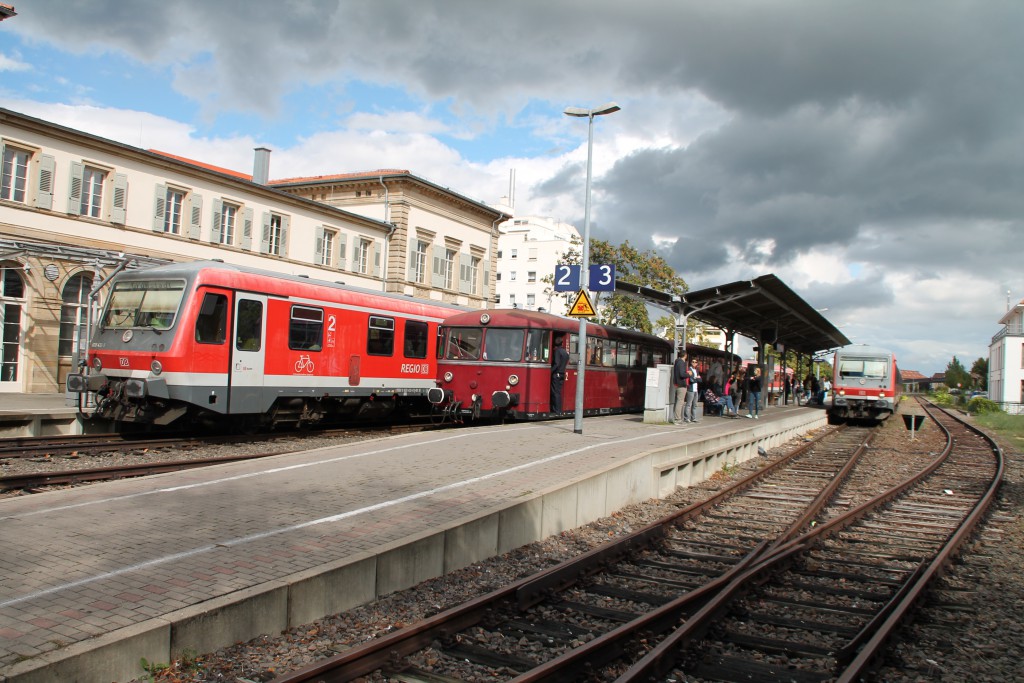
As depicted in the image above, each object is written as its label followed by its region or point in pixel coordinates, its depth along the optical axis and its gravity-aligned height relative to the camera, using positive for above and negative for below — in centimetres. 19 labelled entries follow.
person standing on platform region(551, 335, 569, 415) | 1941 -8
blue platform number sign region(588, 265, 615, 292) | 1575 +186
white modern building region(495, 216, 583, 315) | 8500 +1138
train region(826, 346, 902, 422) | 3177 +21
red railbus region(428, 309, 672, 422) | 1839 +7
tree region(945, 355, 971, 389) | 13262 +300
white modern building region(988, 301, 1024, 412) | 7644 +345
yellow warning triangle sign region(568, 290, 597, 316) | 1545 +122
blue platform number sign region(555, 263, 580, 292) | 1622 +187
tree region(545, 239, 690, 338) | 4012 +514
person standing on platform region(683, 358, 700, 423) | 2009 -43
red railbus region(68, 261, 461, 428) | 1377 +7
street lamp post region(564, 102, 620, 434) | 1566 +238
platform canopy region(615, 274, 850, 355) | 2185 +234
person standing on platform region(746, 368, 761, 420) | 2508 -45
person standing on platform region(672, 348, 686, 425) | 1905 -13
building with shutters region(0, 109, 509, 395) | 2353 +448
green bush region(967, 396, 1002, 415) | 4897 -68
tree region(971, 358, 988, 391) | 11975 +354
